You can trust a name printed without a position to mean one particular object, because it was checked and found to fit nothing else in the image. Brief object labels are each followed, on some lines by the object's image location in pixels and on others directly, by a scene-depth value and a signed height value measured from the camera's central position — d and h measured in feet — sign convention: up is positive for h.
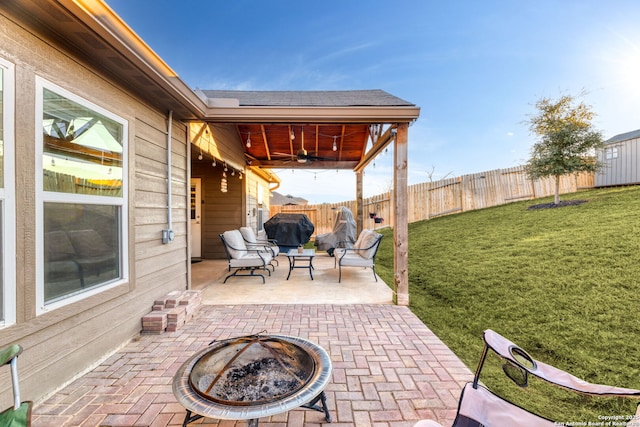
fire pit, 3.92 -2.81
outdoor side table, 18.01 -2.62
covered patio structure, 11.89 +4.66
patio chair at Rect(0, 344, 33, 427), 3.46 -2.54
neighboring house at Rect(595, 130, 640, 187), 32.65 +6.14
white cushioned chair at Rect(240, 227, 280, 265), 19.38 -2.01
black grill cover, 25.53 -1.36
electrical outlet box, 10.75 -0.76
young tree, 28.27 +7.73
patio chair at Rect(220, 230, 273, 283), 16.20 -2.51
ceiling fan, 21.83 +5.20
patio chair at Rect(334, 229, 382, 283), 16.11 -2.51
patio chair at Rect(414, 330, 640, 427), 3.84 -3.10
